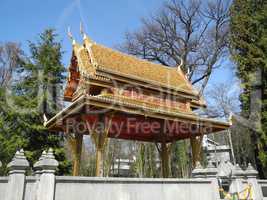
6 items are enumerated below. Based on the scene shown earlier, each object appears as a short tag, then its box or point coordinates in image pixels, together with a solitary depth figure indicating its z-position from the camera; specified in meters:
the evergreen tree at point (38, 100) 14.39
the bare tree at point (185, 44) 23.39
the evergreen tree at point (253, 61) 13.32
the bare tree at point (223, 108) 22.97
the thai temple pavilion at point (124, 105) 9.99
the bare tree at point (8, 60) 19.48
